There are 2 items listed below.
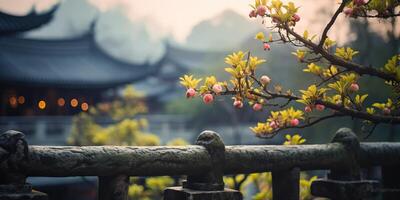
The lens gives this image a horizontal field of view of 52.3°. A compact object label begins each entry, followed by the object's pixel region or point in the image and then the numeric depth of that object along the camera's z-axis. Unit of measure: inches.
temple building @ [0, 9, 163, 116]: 803.4
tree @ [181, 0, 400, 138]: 123.6
